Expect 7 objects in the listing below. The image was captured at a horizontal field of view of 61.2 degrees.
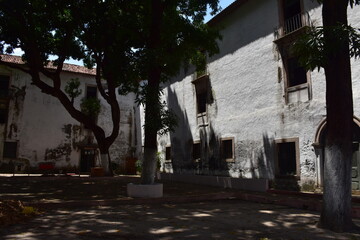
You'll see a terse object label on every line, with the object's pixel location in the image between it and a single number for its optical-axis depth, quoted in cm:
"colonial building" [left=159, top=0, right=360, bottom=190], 959
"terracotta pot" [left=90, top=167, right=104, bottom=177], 1634
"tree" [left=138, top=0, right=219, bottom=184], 869
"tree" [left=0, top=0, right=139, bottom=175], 1151
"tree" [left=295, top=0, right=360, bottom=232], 493
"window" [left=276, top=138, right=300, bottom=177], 1004
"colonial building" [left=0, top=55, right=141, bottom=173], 1962
